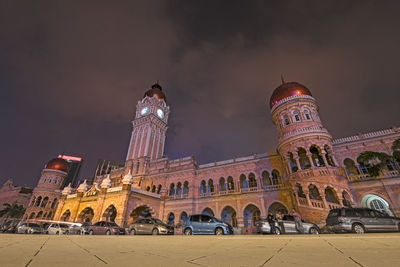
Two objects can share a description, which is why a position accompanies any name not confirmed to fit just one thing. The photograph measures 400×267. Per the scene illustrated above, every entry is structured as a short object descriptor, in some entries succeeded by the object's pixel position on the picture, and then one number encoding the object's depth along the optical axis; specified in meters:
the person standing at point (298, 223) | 11.13
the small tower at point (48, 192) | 33.69
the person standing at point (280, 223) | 11.20
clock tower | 34.16
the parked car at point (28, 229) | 17.25
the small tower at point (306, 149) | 15.41
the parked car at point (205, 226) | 11.53
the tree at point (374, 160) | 16.20
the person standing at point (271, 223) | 11.10
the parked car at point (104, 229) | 14.63
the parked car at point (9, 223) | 36.28
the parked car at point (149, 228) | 13.12
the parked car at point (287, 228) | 11.27
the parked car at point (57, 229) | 16.50
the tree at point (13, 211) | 37.12
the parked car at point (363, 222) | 10.05
